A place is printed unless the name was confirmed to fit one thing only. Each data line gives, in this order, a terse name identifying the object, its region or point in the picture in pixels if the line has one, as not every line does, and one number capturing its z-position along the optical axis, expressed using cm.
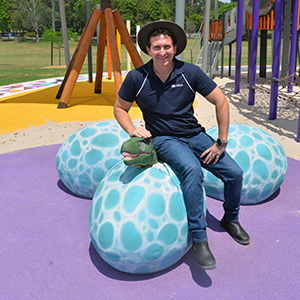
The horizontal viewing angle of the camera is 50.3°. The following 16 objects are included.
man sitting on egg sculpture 283
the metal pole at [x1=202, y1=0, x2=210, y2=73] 1145
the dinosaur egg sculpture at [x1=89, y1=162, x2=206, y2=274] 265
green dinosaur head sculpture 265
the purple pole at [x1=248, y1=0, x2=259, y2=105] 930
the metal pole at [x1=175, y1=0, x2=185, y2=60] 754
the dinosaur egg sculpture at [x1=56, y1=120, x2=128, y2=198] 404
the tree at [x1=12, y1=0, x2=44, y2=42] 6248
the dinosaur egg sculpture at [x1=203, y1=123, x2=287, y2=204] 386
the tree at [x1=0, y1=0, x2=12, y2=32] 6112
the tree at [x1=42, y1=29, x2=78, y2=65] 2683
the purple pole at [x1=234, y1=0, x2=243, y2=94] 1157
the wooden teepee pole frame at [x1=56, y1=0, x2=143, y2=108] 962
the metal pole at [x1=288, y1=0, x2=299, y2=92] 846
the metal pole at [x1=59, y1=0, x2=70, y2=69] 1206
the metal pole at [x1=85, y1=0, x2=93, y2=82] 1398
